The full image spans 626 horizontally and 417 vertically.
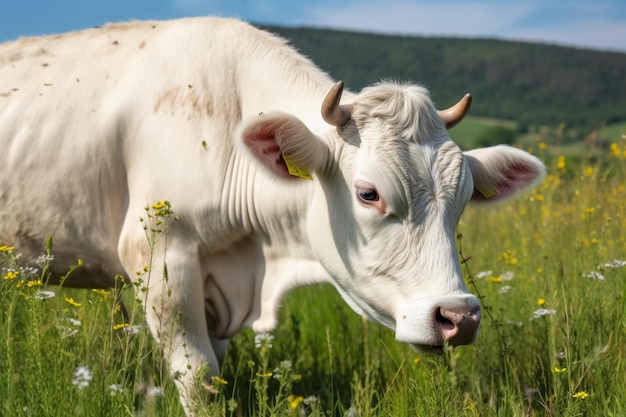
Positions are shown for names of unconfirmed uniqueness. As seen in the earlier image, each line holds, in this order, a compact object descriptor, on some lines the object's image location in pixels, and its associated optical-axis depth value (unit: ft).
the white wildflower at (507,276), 19.22
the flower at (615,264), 16.02
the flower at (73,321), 12.34
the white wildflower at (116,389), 10.79
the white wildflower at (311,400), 11.38
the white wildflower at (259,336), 11.55
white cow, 14.06
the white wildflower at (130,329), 11.80
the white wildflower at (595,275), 15.96
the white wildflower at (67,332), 12.24
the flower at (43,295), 11.64
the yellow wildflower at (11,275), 12.29
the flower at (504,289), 18.73
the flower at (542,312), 13.97
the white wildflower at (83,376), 9.56
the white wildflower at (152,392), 10.15
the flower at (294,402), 9.93
